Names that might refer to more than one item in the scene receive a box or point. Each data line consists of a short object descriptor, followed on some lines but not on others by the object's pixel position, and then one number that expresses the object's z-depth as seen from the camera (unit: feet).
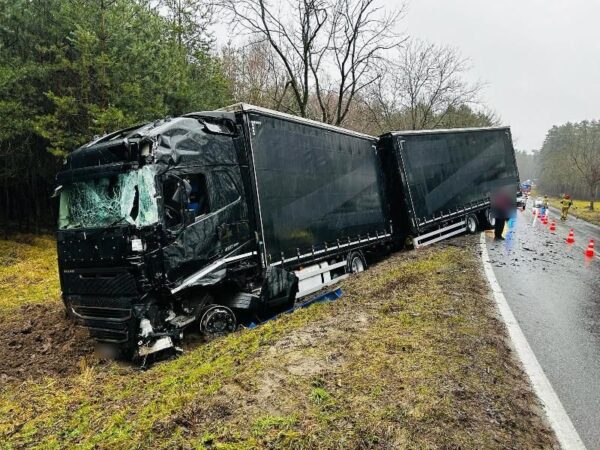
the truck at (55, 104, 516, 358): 19.53
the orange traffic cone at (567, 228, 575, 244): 50.65
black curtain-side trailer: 41.91
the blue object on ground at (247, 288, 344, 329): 26.91
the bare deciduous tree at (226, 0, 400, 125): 62.59
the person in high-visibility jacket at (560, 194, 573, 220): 92.63
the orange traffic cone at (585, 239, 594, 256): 40.86
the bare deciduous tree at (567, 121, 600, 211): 136.46
